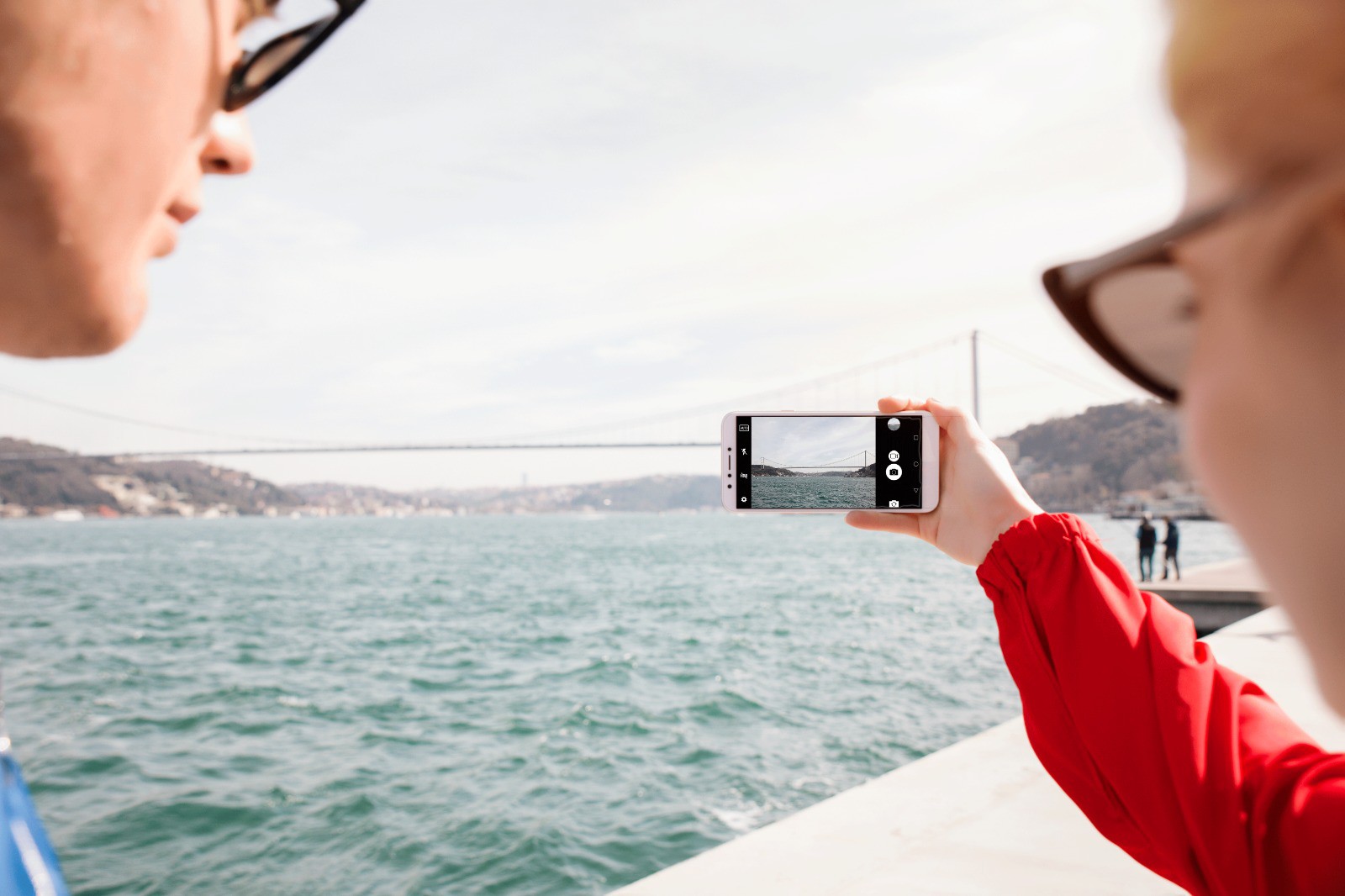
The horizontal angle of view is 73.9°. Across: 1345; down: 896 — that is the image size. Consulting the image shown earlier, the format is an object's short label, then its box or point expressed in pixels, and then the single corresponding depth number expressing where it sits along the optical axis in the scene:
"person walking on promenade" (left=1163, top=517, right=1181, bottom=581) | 15.12
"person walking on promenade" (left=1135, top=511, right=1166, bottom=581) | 15.34
